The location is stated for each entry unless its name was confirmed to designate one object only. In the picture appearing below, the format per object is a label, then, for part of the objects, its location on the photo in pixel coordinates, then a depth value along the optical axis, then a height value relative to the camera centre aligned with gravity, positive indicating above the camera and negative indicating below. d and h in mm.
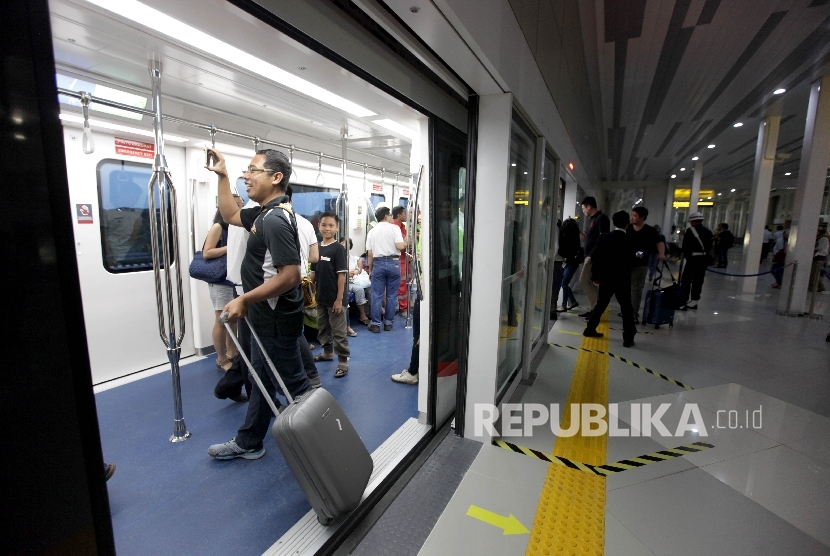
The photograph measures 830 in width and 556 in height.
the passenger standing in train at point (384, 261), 5764 -576
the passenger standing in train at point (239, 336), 3162 -926
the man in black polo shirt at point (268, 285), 2502 -416
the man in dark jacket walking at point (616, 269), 5348 -571
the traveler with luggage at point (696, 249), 7475 -391
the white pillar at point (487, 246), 2752 -149
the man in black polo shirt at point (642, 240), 6160 -181
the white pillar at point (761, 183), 9234 +1124
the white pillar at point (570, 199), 8109 +581
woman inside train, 3934 -800
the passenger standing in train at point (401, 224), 6828 -12
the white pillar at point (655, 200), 21766 +1605
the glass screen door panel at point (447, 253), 3111 -244
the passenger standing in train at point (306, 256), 3436 -331
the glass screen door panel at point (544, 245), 4898 -255
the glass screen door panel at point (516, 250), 3283 -232
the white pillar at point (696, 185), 14883 +1741
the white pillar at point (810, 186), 6965 +827
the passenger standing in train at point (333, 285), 4547 -753
